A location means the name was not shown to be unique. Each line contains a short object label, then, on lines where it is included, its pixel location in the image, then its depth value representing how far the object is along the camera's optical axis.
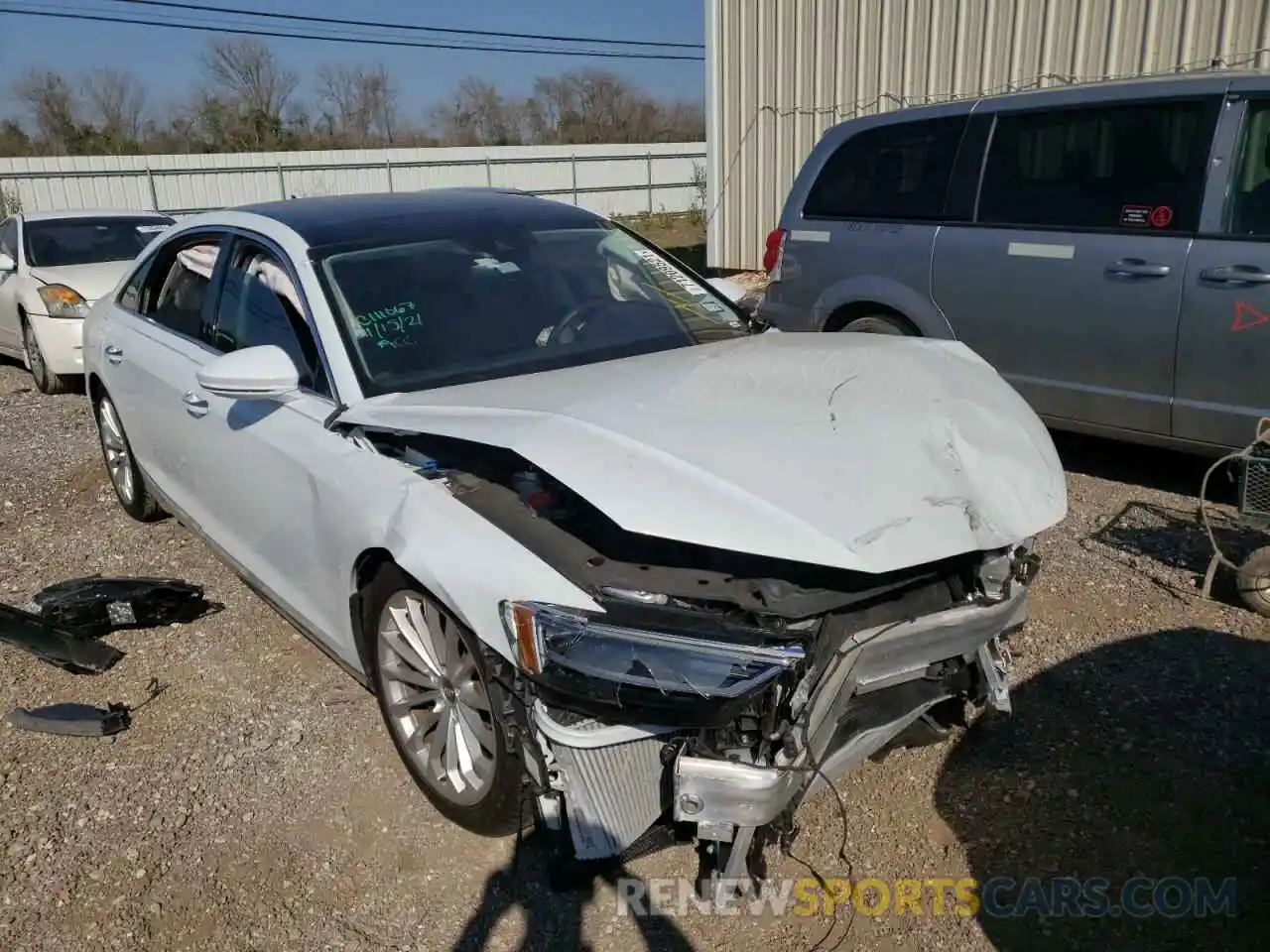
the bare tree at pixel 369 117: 47.94
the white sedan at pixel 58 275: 8.57
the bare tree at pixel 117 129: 36.81
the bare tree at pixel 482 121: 50.47
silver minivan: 4.65
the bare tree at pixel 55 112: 39.16
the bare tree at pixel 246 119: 40.03
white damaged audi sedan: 2.26
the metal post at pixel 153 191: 24.12
